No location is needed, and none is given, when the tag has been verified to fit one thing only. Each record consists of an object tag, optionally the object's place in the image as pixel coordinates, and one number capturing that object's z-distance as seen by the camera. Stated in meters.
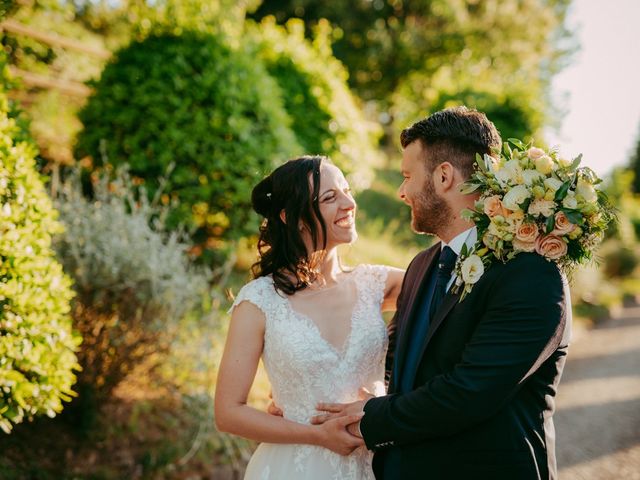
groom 2.07
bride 2.59
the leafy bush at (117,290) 4.34
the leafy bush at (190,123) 5.83
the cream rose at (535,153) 2.29
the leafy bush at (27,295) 2.76
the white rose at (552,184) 2.17
